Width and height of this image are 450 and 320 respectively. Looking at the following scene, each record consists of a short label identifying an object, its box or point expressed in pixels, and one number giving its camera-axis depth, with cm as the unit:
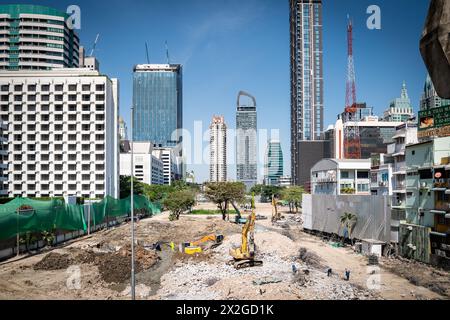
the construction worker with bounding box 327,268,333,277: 3144
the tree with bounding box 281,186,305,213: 11225
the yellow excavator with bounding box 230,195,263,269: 3403
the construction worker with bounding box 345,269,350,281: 2972
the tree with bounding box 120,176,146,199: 11050
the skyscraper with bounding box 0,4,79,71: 13400
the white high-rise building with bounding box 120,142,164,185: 18825
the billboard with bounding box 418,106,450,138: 3674
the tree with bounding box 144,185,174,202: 13150
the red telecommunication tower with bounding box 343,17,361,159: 15869
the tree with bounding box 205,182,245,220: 8269
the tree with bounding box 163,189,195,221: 8319
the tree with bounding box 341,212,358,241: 4754
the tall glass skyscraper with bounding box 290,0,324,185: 18725
